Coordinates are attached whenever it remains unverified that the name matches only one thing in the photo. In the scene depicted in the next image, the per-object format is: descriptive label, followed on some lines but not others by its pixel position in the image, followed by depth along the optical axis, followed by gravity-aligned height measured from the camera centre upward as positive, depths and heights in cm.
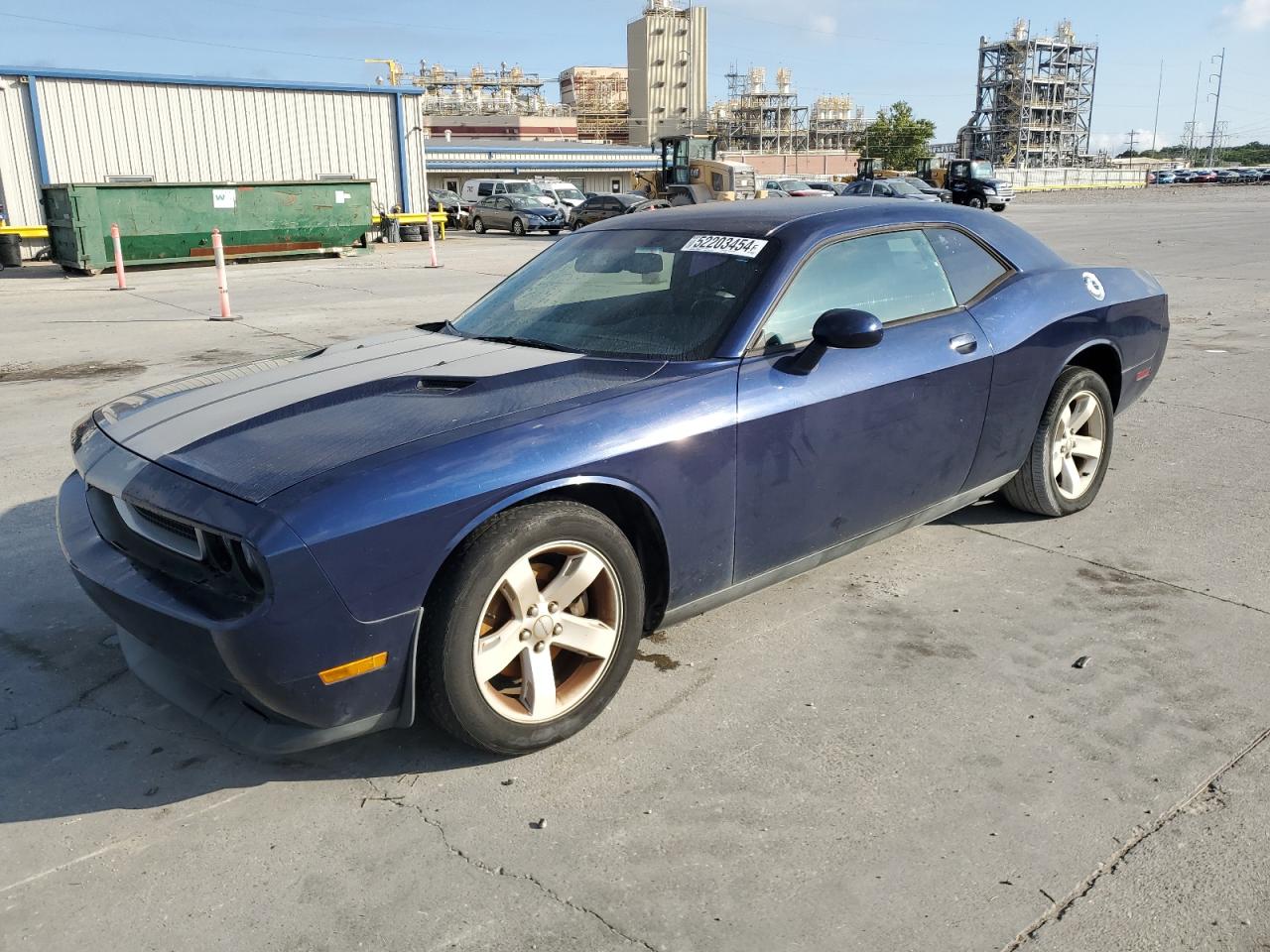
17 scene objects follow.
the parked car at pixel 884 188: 3409 -24
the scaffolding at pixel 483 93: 11506 +1224
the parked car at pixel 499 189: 3534 -12
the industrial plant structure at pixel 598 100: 11975 +1029
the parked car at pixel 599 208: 3189 -70
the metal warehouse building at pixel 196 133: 2373 +141
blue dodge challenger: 255 -77
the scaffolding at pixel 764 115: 13475 +866
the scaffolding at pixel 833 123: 13662 +762
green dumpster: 1966 -57
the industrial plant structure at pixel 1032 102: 14125 +1042
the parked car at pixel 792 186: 3852 -15
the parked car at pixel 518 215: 3144 -89
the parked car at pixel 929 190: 3550 -35
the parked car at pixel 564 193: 3603 -28
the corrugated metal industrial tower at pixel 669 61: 11512 +1325
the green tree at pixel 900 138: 10119 +407
